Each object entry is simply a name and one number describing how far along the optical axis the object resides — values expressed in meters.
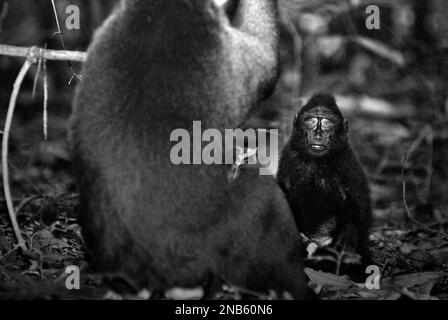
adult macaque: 3.06
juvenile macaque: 4.32
